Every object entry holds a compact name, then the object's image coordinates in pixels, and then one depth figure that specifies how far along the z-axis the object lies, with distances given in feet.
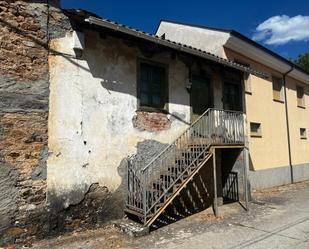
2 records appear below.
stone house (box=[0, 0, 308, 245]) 18.94
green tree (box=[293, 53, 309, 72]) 108.68
